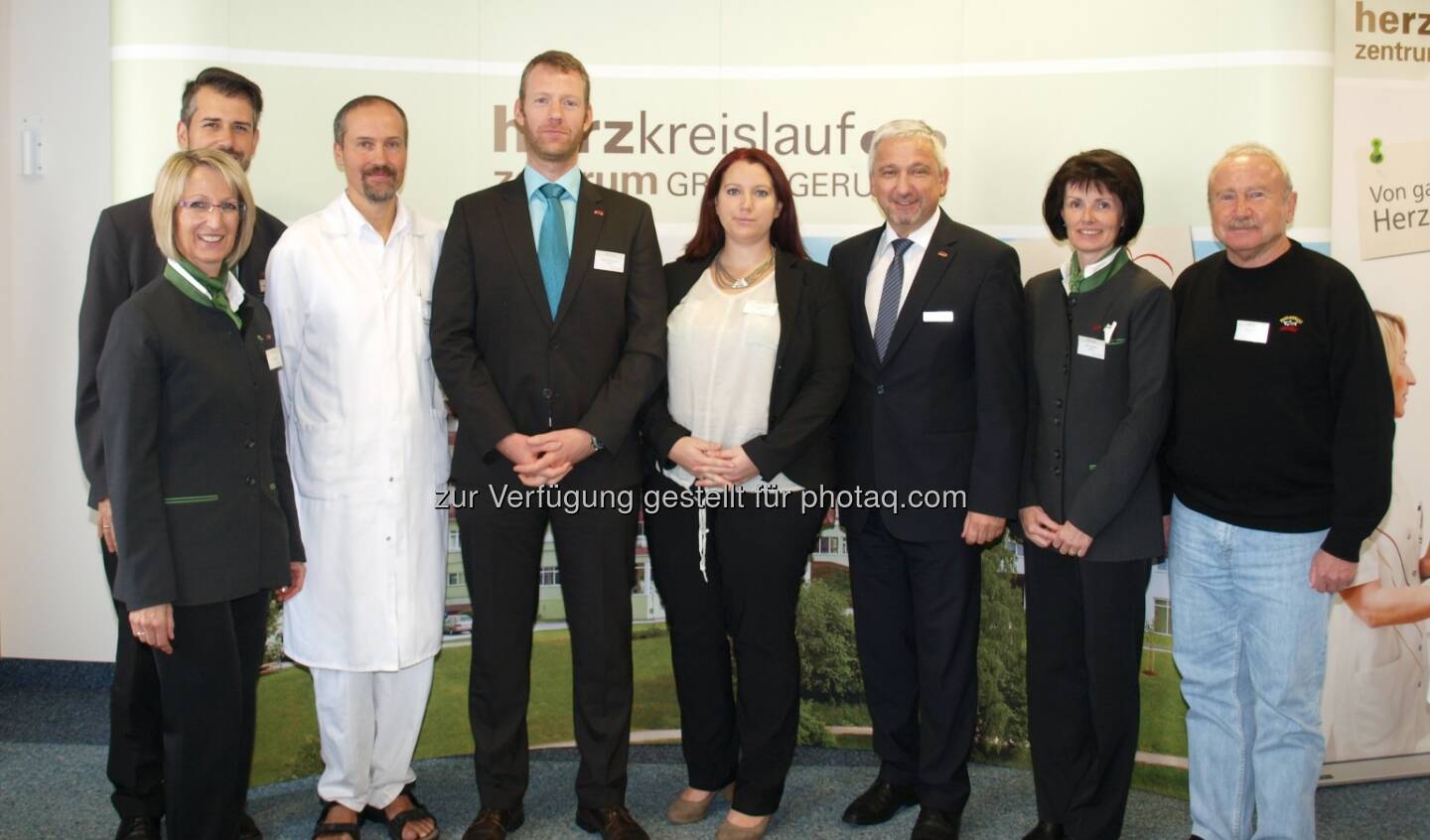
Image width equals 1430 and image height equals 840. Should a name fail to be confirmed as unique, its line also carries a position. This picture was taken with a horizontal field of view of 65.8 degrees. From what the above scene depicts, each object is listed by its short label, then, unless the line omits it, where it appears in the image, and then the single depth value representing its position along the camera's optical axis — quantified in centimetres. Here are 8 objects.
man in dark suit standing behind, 302
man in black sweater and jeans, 276
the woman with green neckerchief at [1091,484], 294
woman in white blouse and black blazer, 312
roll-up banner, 369
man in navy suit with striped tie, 310
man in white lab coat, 308
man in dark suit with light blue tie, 305
